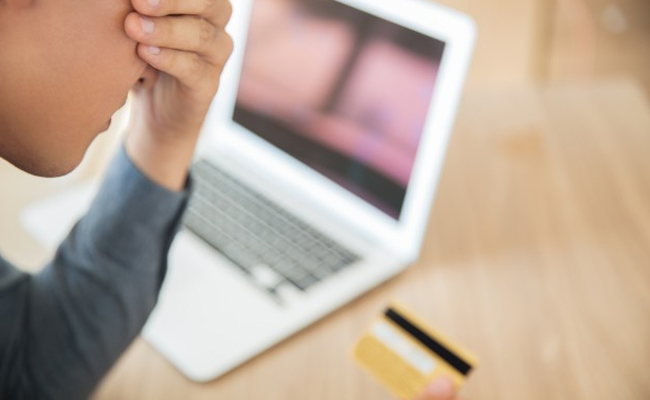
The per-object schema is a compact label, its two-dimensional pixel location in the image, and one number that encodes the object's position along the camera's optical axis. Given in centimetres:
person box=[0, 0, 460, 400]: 46
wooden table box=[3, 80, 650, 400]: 67
